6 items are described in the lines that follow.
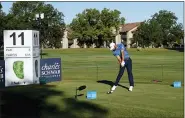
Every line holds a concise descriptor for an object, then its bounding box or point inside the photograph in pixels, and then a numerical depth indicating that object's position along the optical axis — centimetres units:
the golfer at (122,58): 1290
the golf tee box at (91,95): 1178
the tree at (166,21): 12054
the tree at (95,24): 11794
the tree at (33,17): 7503
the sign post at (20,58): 1563
